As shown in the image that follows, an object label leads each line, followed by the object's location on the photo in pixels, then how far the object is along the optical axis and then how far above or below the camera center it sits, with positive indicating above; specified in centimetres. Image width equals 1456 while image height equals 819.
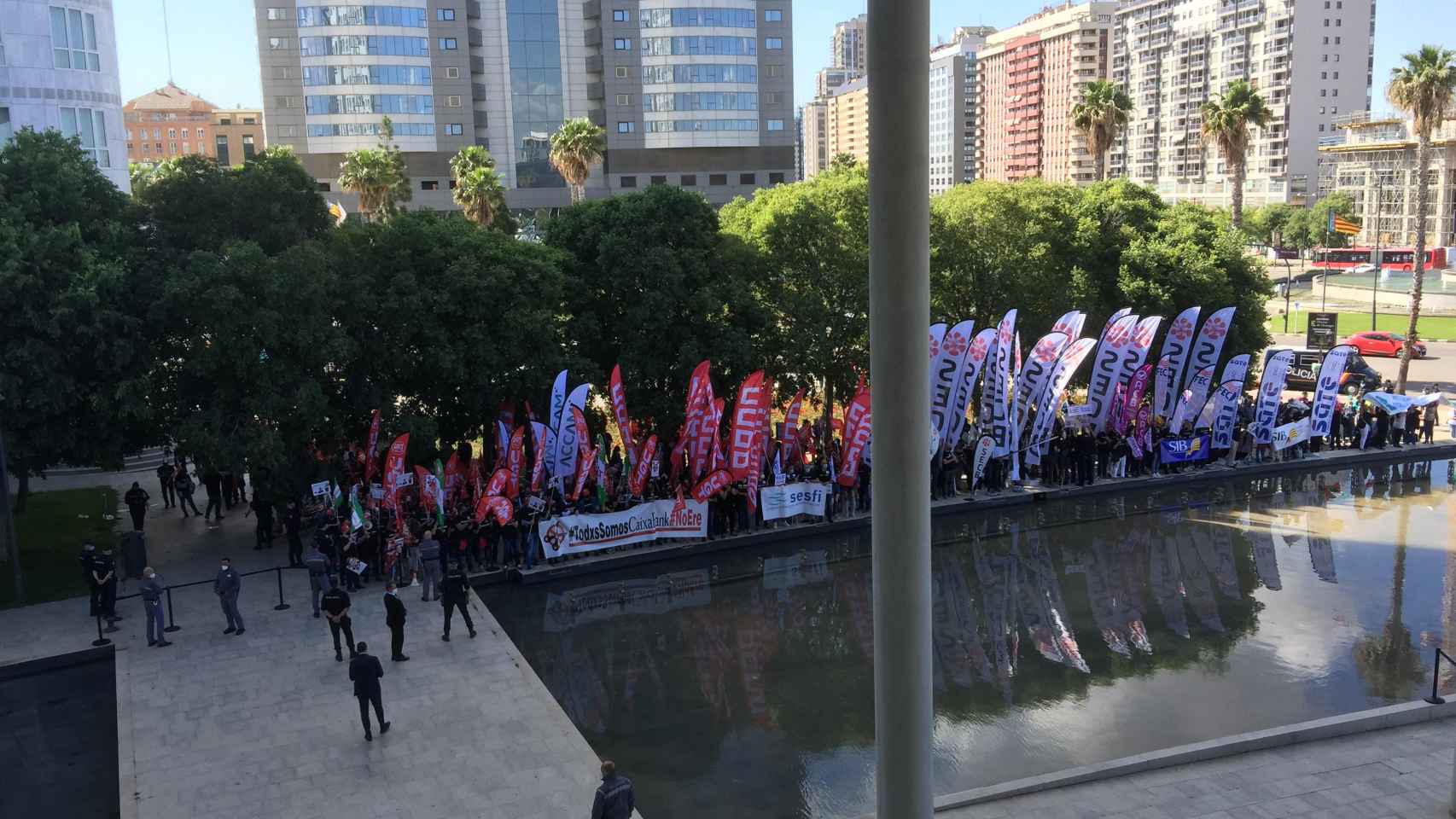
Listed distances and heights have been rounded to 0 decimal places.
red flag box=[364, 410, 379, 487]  2348 -365
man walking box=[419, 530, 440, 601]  2078 -544
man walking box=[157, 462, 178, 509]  2848 -519
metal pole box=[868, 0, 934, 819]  791 -99
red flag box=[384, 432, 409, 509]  2216 -381
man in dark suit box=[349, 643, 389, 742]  1469 -534
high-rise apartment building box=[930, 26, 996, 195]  19288 +2704
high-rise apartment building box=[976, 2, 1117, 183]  16362 +2698
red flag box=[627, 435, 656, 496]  2400 -437
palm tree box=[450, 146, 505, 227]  5097 +386
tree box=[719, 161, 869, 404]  2911 -62
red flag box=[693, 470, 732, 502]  2405 -473
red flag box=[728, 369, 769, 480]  2372 -331
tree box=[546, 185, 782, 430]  2695 -68
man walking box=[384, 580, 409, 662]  1720 -547
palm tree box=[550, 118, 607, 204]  5822 +655
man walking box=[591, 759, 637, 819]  1081 -517
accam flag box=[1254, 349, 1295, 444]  3009 -403
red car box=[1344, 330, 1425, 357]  5000 -439
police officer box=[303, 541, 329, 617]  1995 -532
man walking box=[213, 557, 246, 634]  1897 -537
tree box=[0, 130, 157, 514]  2055 -53
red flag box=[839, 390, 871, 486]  2483 -393
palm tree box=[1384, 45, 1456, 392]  3941 +549
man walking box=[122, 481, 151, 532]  2475 -488
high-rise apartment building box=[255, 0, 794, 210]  8300 +1489
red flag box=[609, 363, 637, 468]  2372 -297
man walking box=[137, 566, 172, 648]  1869 -546
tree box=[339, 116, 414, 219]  5441 +490
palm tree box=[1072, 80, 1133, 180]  5356 +694
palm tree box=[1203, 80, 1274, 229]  5288 +645
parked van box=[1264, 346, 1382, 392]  4184 -489
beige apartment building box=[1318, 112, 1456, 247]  9744 +644
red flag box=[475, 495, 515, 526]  2227 -474
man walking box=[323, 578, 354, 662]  1738 -523
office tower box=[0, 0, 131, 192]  2783 +560
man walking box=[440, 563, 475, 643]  1857 -538
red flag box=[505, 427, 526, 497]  2302 -391
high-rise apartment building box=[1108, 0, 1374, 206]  12950 +2155
